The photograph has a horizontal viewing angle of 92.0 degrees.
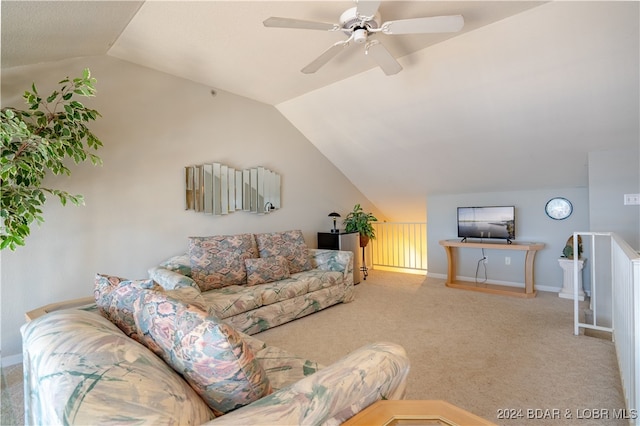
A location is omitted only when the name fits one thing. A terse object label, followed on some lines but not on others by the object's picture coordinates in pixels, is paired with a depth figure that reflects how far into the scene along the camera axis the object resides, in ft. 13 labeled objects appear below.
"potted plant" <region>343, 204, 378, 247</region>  16.85
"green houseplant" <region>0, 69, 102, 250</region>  5.69
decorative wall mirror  11.58
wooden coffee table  3.01
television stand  13.47
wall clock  13.89
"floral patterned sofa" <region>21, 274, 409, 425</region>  2.41
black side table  15.33
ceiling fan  6.14
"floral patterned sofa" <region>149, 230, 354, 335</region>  9.29
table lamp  15.89
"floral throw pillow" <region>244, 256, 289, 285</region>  10.83
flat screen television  14.61
